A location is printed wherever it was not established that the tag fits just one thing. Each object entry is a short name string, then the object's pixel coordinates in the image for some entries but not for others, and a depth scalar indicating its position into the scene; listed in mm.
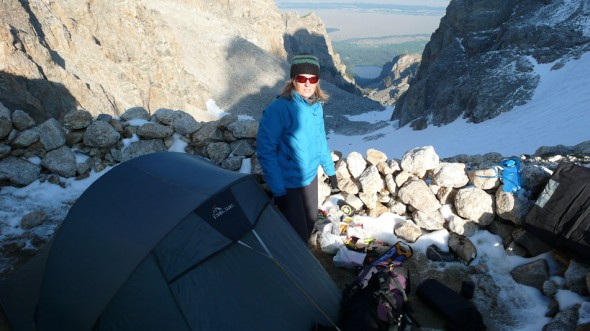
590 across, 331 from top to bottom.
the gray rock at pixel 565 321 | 3631
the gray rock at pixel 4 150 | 5598
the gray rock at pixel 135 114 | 6848
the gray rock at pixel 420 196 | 5441
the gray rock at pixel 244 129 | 6230
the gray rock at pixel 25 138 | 5688
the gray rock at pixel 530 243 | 4645
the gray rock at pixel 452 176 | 5457
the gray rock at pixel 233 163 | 6184
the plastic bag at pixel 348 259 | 4820
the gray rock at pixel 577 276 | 3900
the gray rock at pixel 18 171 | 5598
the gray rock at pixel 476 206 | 5168
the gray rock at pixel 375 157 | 6020
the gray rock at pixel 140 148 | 6320
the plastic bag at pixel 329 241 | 5141
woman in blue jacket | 3783
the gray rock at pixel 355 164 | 5941
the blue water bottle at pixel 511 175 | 5004
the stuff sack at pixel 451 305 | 3916
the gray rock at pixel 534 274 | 4414
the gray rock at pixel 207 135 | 6387
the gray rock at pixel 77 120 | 6156
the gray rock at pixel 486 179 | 5266
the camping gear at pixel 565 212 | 4012
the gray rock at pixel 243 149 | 6285
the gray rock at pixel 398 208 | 5688
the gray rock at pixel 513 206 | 4848
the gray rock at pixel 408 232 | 5324
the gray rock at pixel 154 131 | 6379
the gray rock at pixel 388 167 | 5855
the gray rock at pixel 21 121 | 5789
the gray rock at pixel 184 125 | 6516
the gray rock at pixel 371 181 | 5746
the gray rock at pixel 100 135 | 6188
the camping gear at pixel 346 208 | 5738
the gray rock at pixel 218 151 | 6270
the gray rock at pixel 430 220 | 5398
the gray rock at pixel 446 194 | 5520
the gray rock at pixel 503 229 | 5003
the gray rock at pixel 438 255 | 5031
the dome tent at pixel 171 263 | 2898
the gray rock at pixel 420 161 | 5664
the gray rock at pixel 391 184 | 5755
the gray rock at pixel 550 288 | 4164
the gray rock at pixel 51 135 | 5926
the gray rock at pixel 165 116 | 6559
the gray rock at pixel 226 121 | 6359
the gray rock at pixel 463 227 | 5227
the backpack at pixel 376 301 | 3486
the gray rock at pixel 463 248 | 4934
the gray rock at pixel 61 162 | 5875
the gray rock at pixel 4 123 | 5565
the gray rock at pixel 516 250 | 4801
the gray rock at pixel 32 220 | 5199
